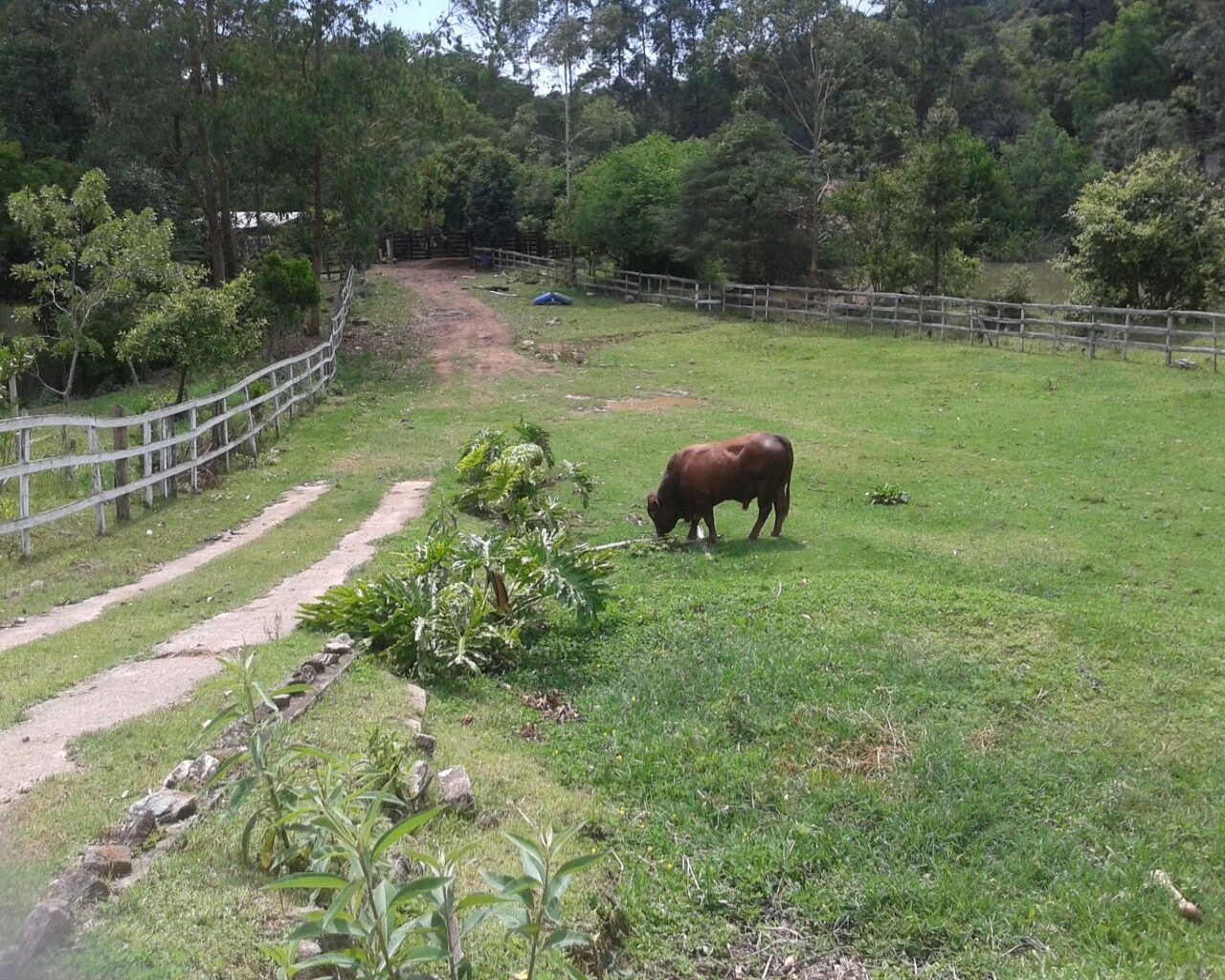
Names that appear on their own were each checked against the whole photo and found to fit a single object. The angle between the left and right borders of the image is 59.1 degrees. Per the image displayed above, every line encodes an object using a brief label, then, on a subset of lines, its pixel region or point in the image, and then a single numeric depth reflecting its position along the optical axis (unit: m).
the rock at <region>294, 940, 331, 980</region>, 3.49
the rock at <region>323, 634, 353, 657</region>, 6.99
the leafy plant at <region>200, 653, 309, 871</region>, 3.93
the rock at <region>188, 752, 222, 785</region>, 4.88
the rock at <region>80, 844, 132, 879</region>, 3.97
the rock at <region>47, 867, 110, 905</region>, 3.70
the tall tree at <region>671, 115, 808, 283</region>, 37.94
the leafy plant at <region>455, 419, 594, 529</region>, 11.45
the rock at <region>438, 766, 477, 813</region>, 5.13
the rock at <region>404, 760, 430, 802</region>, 5.00
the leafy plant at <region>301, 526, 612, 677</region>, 7.38
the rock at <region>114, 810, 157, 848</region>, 4.39
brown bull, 11.70
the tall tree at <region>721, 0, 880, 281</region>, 38.22
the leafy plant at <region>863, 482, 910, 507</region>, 14.27
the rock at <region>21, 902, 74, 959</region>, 3.43
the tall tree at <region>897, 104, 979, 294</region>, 33.47
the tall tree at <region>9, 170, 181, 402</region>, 21.41
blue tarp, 42.56
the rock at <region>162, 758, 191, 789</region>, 4.86
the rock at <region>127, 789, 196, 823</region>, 4.56
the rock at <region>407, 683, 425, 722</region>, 6.37
